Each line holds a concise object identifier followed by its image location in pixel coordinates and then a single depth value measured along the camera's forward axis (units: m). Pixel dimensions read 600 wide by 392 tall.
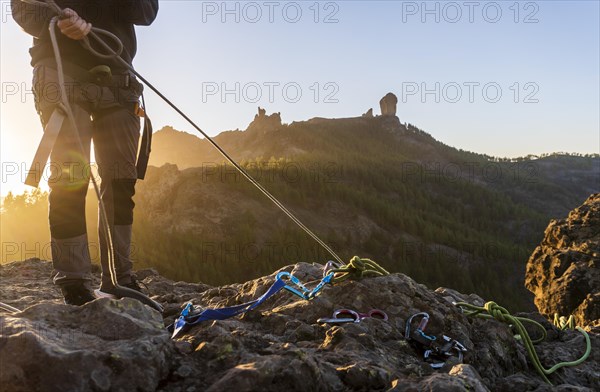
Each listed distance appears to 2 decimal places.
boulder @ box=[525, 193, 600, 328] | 5.18
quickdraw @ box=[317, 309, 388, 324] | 2.41
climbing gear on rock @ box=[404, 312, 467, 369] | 2.27
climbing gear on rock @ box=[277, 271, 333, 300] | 2.72
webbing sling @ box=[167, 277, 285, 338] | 2.28
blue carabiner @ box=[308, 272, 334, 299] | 2.71
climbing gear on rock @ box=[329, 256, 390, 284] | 2.82
